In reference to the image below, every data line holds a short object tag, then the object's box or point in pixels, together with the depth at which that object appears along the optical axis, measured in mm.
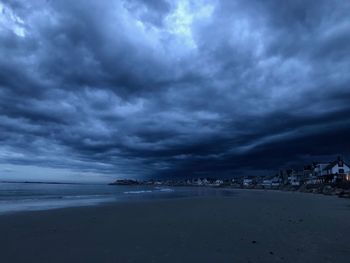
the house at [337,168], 97706
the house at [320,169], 109231
